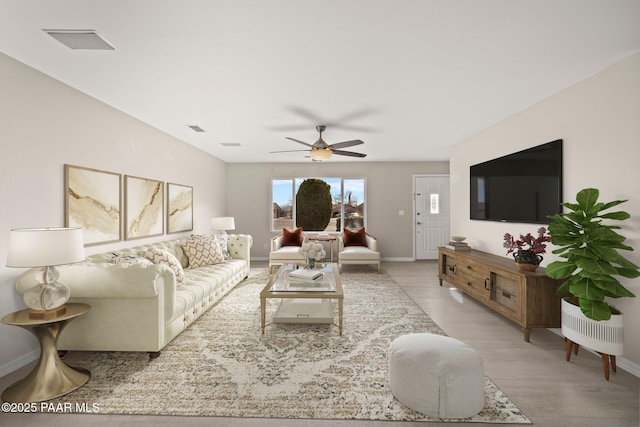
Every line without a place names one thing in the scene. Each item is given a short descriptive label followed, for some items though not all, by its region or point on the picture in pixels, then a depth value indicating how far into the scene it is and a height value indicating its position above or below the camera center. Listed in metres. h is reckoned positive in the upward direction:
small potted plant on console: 2.80 -0.40
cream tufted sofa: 2.35 -0.77
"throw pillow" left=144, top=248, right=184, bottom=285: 3.32 -0.54
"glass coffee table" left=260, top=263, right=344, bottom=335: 2.95 -0.85
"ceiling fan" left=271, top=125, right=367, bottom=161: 3.98 +0.93
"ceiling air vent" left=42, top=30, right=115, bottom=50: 1.99 +1.27
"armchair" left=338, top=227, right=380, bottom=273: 5.84 -0.77
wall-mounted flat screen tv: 3.04 +0.34
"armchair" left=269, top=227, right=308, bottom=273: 5.65 -0.74
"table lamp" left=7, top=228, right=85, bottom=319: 1.92 -0.30
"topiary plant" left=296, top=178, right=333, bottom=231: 7.28 +0.28
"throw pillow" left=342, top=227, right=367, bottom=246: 6.46 -0.57
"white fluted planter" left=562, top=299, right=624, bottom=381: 2.12 -0.95
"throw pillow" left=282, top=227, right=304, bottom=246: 6.33 -0.56
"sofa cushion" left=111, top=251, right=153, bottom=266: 2.76 -0.46
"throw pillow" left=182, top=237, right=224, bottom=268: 4.24 -0.59
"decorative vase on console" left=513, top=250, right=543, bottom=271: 2.88 -0.49
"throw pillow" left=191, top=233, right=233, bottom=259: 4.75 -0.48
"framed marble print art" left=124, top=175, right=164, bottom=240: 3.70 +0.09
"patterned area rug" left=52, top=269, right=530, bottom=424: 1.86 -1.27
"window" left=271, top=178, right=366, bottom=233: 7.23 +0.26
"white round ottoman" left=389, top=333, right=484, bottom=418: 1.77 -1.07
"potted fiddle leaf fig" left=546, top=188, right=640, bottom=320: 2.12 -0.34
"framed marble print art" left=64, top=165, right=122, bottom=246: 2.85 +0.11
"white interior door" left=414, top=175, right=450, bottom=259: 7.09 -0.01
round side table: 1.94 -1.14
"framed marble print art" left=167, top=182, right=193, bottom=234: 4.64 +0.10
